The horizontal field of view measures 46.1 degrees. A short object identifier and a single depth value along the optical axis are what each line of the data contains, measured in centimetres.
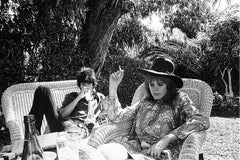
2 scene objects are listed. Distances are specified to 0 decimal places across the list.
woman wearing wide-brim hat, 233
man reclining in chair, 322
